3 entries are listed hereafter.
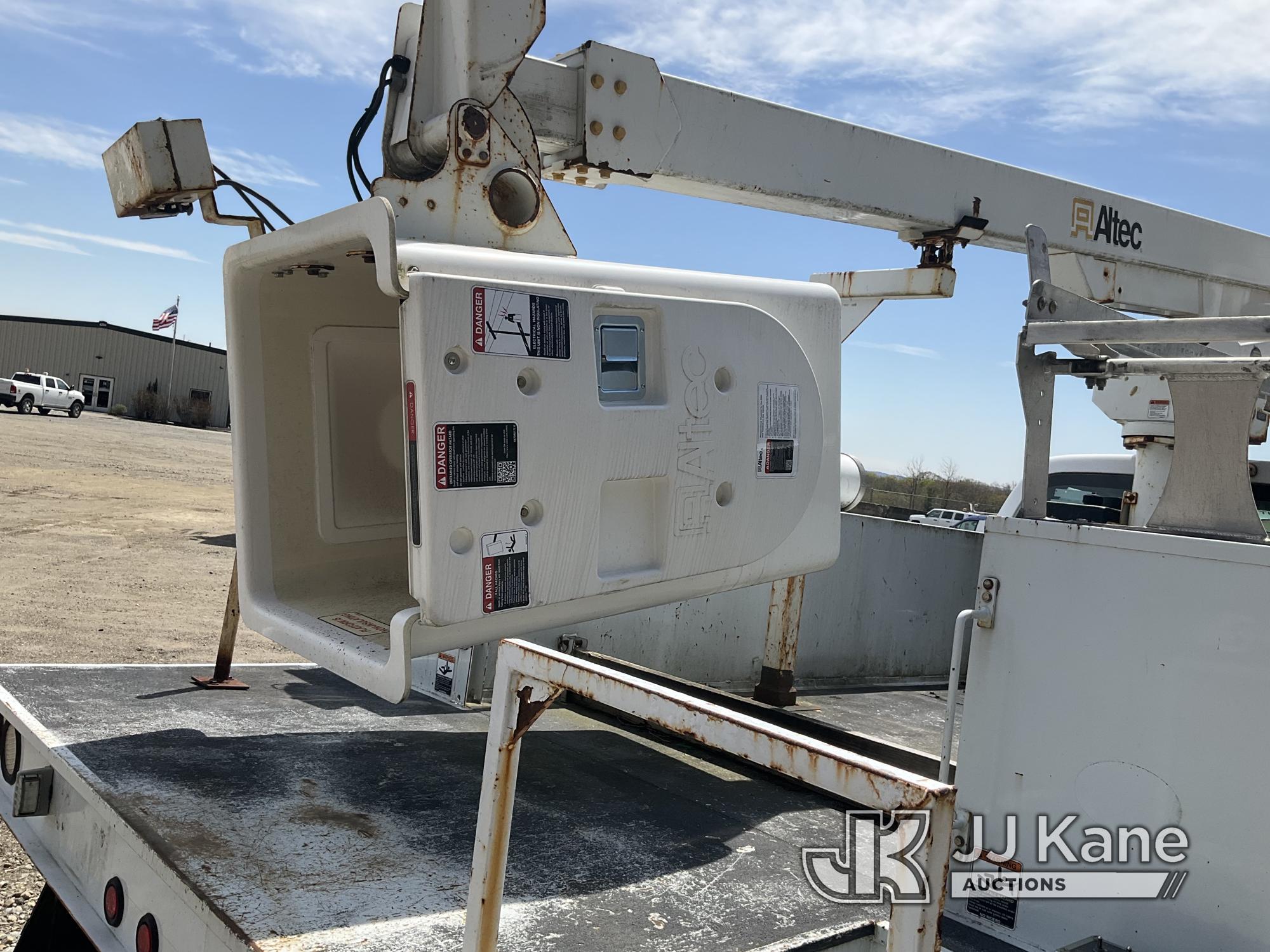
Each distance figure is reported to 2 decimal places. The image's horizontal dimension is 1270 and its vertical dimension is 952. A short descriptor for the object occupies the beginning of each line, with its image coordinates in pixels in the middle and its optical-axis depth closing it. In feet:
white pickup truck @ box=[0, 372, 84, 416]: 111.04
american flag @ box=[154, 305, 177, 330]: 123.03
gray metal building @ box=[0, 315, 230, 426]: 143.23
